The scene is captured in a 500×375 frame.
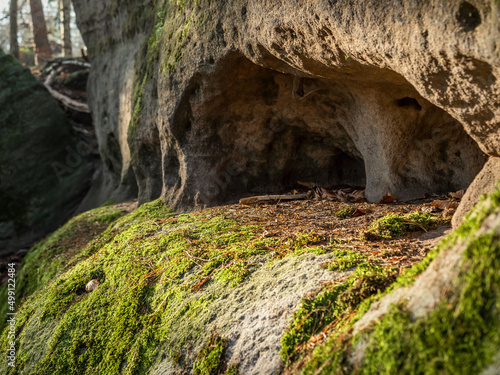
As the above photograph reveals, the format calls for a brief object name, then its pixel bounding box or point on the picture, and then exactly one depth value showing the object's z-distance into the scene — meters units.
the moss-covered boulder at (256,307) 1.41
